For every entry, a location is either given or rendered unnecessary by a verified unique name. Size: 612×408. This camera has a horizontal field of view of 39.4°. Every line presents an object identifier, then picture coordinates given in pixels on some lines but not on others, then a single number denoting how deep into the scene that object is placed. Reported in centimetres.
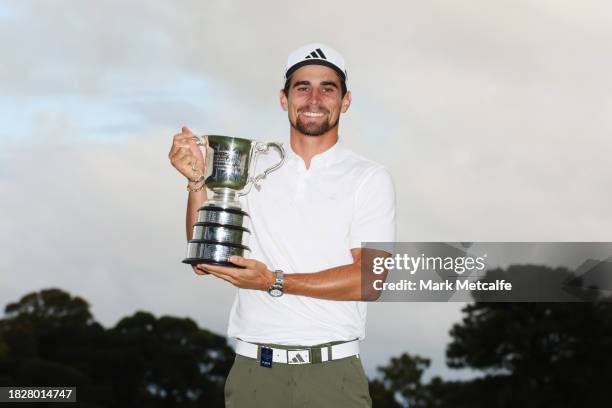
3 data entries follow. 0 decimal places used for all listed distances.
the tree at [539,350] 4638
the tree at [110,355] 5534
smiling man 598
